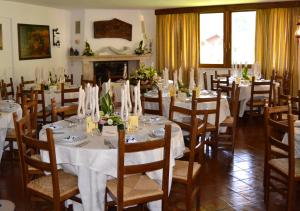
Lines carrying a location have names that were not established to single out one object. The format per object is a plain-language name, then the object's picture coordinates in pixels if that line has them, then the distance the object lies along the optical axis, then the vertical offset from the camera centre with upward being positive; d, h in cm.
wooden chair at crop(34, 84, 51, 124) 593 -59
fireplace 1016 +11
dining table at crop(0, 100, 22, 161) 433 -49
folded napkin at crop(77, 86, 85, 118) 372 -33
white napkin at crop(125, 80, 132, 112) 363 -22
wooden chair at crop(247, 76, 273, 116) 699 -47
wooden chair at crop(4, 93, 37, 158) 419 -50
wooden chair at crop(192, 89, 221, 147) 485 -70
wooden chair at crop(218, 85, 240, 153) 526 -75
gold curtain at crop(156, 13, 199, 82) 996 +83
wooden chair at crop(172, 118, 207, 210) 309 -85
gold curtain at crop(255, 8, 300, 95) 879 +72
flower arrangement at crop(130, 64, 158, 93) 657 -8
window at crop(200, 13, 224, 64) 977 +89
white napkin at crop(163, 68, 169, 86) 677 -8
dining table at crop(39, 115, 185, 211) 300 -67
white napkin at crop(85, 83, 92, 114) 372 -27
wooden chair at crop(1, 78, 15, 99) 700 -34
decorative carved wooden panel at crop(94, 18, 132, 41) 984 +116
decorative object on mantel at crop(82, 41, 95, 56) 966 +57
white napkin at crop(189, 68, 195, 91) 617 -19
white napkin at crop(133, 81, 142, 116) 374 -30
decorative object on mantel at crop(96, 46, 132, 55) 997 +59
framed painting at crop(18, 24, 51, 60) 840 +75
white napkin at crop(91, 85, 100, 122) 360 -29
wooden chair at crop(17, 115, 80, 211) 282 -87
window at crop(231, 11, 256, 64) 939 +87
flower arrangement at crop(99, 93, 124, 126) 358 -37
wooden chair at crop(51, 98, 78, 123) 406 -39
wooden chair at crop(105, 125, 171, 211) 268 -86
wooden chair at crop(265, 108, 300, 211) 312 -84
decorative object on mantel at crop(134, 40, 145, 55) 1011 +61
